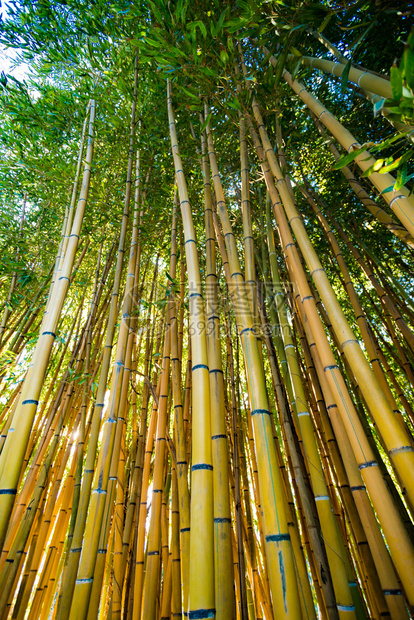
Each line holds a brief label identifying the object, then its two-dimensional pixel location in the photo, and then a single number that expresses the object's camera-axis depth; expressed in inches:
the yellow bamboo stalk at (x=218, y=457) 34.0
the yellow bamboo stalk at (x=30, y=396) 36.7
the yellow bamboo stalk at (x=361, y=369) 32.1
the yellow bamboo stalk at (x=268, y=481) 28.8
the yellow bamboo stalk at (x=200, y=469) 29.0
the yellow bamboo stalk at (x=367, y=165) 40.9
